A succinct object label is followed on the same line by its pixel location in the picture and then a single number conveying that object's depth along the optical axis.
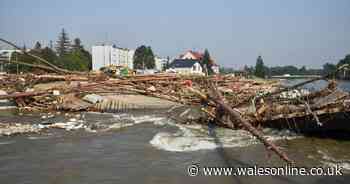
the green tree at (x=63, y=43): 88.31
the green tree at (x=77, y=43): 80.68
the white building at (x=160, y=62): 106.26
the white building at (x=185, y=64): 68.88
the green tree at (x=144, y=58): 77.81
